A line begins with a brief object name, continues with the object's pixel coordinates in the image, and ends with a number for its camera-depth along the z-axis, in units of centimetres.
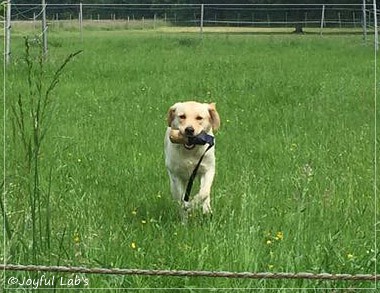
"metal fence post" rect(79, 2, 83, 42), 2784
